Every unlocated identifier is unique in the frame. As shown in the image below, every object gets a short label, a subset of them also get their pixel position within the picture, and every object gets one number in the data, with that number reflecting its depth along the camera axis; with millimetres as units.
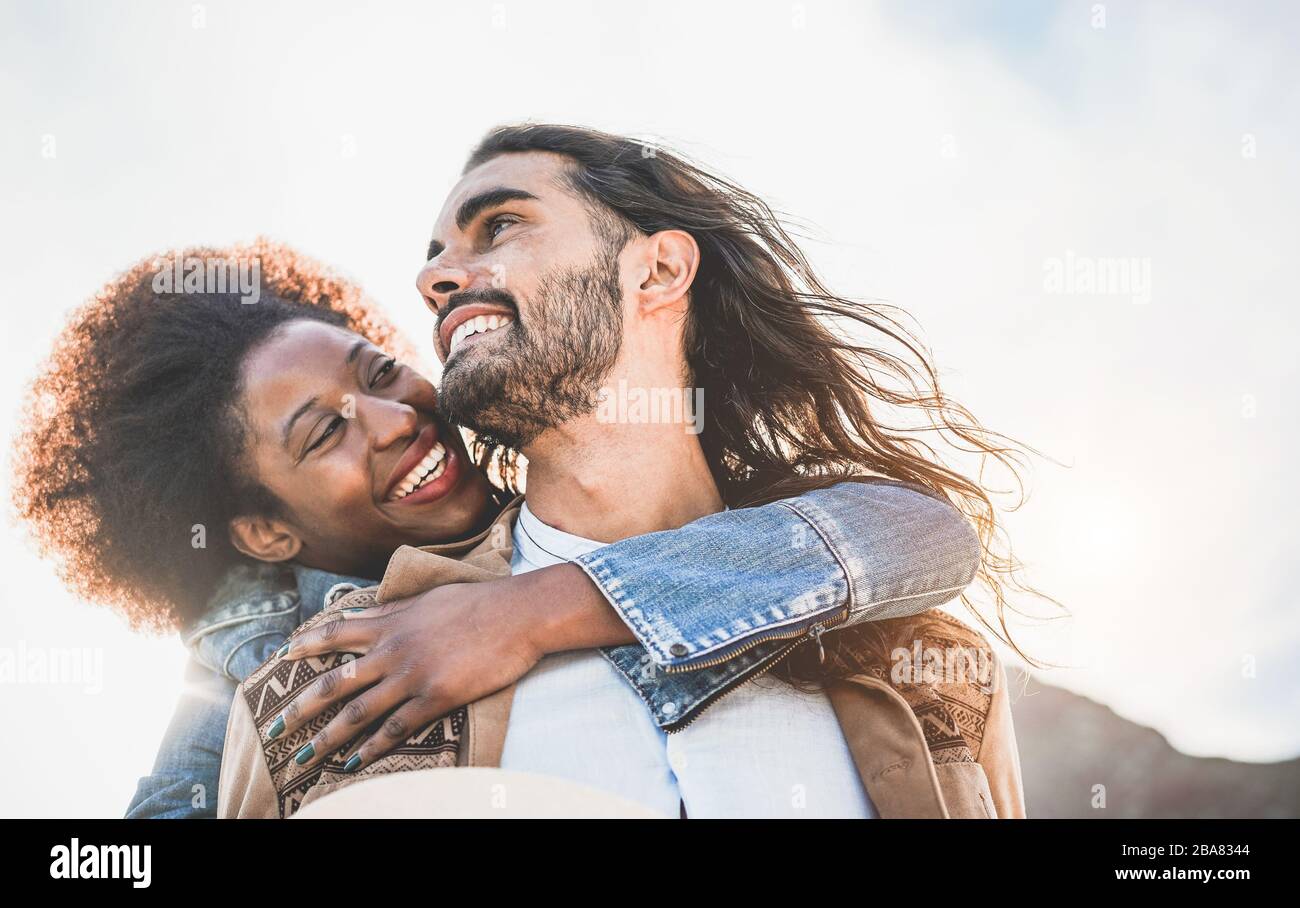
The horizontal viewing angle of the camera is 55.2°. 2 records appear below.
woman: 846
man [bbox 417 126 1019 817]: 712
